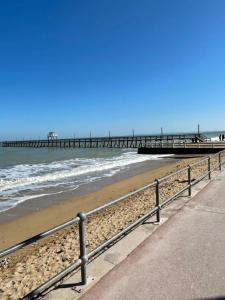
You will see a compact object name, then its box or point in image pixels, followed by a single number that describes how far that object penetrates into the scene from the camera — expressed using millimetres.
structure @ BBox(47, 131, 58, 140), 96193
